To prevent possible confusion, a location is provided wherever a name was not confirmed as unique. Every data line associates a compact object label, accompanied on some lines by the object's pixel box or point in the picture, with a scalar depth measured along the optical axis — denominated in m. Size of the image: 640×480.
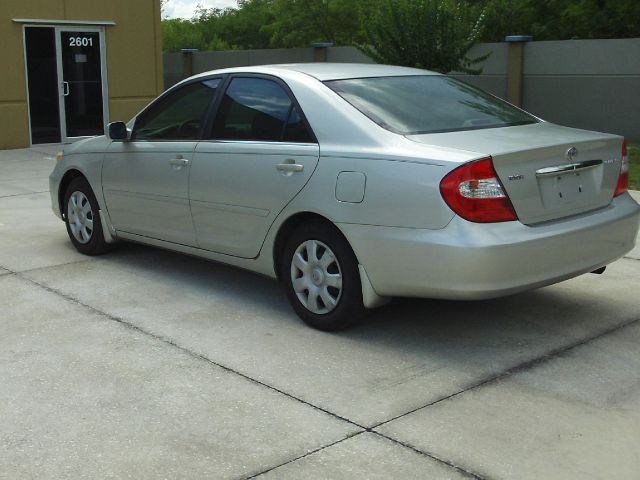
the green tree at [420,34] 16.44
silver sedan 4.71
